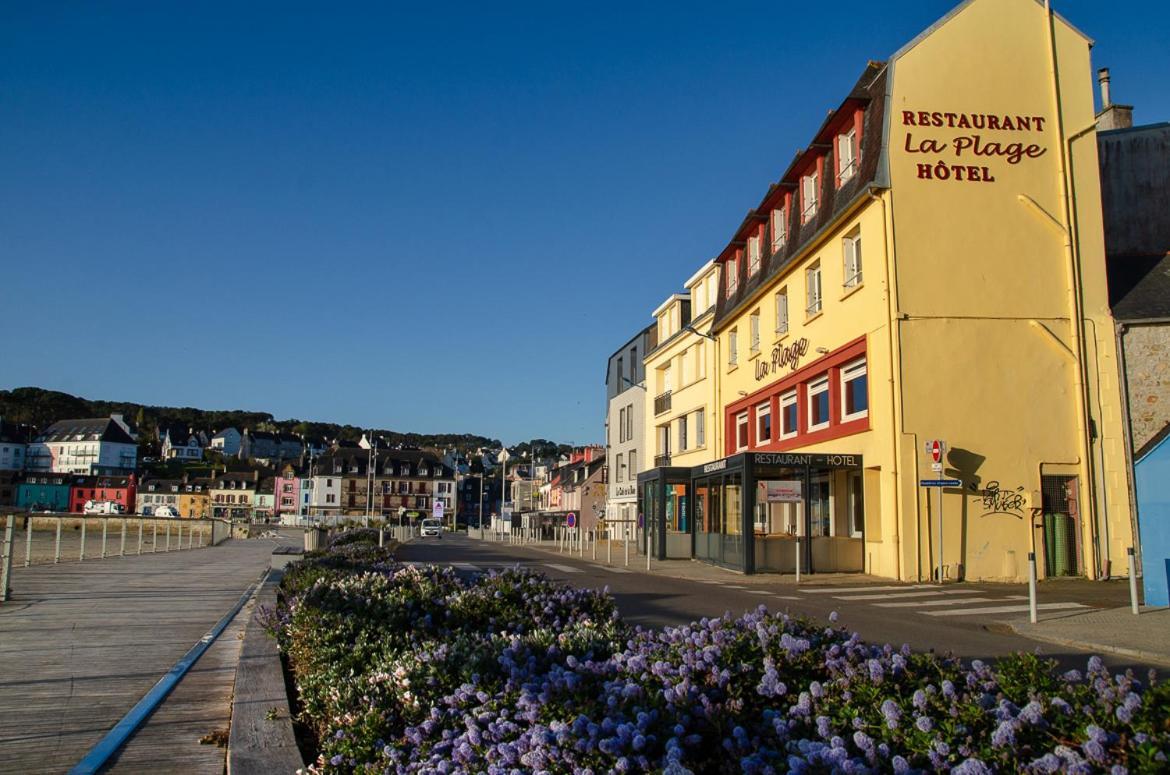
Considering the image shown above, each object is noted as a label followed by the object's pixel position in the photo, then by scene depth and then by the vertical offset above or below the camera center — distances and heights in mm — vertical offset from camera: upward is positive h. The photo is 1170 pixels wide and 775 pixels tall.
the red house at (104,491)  123375 +1305
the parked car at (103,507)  110469 -764
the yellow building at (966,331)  20172 +4080
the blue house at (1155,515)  13750 -39
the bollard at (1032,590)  12805 -1090
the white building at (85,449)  151500 +8584
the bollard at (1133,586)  12875 -1030
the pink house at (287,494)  137625 +1358
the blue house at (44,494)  116562 +773
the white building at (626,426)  51562 +4761
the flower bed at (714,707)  2721 -709
